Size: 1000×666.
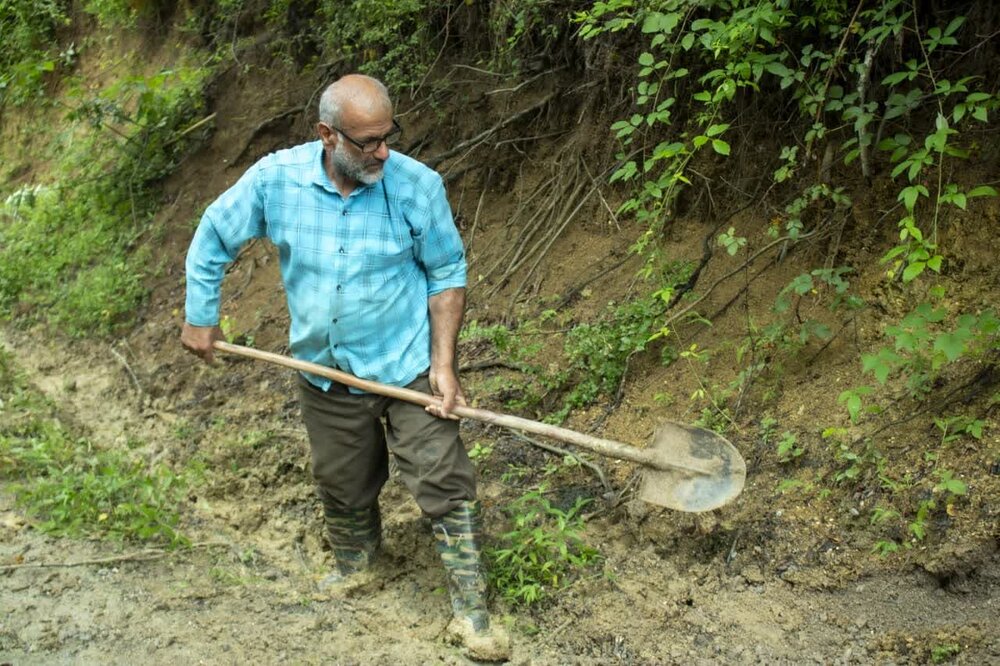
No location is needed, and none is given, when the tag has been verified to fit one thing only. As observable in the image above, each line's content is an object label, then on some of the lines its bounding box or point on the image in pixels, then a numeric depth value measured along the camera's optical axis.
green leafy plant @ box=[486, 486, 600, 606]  4.16
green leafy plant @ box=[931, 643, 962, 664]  3.43
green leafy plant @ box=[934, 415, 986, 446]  3.90
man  3.81
